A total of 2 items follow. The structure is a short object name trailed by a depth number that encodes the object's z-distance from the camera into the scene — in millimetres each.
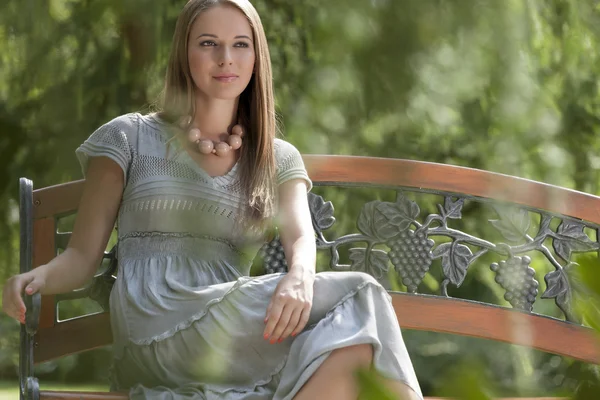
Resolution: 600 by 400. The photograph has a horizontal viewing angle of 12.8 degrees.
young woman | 4652
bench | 5246
